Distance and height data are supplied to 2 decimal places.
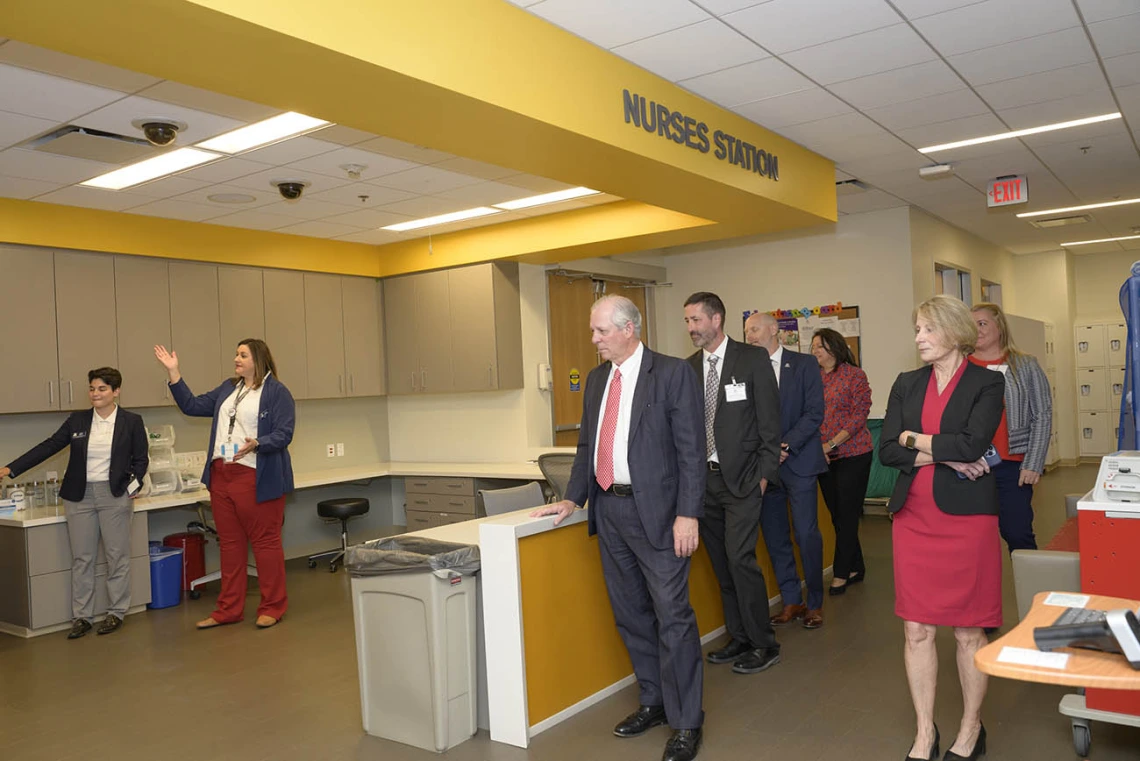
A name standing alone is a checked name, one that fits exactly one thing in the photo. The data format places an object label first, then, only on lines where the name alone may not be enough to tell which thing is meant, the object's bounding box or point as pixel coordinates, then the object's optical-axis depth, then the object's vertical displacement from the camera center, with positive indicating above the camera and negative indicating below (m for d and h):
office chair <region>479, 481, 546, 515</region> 4.50 -0.62
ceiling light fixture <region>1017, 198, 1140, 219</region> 8.88 +1.52
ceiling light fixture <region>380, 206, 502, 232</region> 7.11 +1.39
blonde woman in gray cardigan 4.33 -0.43
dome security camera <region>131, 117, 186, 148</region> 4.54 +1.41
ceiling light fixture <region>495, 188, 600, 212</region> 6.60 +1.40
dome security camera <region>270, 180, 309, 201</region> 5.84 +1.37
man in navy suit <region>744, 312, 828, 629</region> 4.89 -0.62
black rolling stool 7.45 -1.04
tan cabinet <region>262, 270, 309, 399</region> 7.62 +0.58
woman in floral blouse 5.73 -0.56
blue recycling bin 6.39 -1.32
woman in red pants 5.75 -0.55
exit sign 7.31 +1.40
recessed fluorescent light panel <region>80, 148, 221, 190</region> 5.19 +1.43
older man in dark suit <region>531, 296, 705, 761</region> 3.35 -0.49
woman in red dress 2.96 -0.51
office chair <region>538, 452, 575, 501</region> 4.74 -0.51
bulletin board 8.52 +0.43
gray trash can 3.56 -1.06
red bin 6.72 -1.22
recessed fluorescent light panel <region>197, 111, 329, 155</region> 4.62 +1.43
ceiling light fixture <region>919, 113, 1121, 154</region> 5.82 +1.55
